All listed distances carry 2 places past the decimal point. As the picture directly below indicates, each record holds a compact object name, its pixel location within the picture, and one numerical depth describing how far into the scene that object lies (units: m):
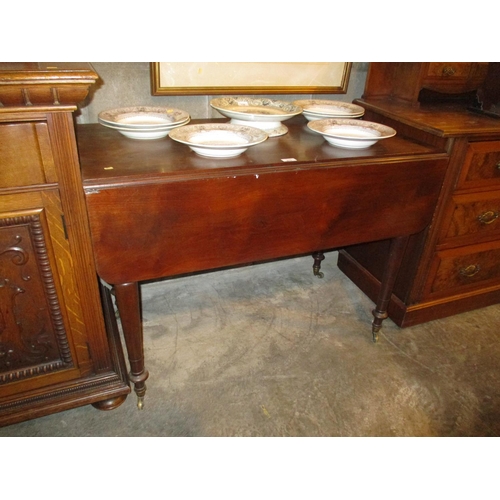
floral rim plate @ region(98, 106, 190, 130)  1.27
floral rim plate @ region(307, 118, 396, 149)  1.30
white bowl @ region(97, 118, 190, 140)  1.22
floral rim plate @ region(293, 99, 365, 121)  1.55
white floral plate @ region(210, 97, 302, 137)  1.36
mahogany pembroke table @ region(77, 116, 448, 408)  1.03
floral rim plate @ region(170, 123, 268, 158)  1.14
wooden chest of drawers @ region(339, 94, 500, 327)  1.46
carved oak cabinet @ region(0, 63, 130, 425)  0.85
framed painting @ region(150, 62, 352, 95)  1.51
